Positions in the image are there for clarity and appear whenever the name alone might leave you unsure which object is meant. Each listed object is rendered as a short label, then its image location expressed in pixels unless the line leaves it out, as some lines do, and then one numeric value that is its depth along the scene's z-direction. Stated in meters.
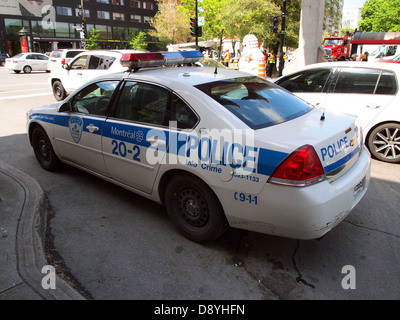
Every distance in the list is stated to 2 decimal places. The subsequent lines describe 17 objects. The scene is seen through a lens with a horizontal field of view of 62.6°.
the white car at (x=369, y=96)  5.28
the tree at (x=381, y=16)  53.19
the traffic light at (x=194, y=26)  24.12
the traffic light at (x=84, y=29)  32.72
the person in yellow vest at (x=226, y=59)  26.71
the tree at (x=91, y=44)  44.22
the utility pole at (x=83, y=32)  32.78
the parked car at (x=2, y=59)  37.50
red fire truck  37.97
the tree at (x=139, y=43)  53.81
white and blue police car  2.54
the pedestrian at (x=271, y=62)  20.69
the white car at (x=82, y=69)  9.62
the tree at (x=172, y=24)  51.41
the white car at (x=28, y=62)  24.30
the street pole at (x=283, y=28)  17.67
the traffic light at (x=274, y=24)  18.17
